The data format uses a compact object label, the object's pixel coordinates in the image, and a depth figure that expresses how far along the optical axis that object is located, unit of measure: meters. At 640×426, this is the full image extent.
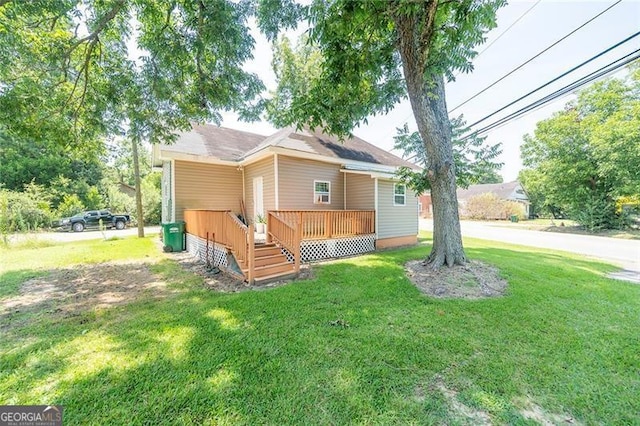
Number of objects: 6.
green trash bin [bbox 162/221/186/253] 9.75
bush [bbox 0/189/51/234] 12.33
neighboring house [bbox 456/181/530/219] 38.52
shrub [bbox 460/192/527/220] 30.62
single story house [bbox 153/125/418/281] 7.30
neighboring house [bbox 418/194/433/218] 37.88
